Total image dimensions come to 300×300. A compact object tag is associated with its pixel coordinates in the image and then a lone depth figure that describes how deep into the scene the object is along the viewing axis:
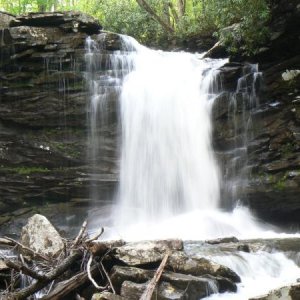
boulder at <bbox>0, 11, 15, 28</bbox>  14.88
